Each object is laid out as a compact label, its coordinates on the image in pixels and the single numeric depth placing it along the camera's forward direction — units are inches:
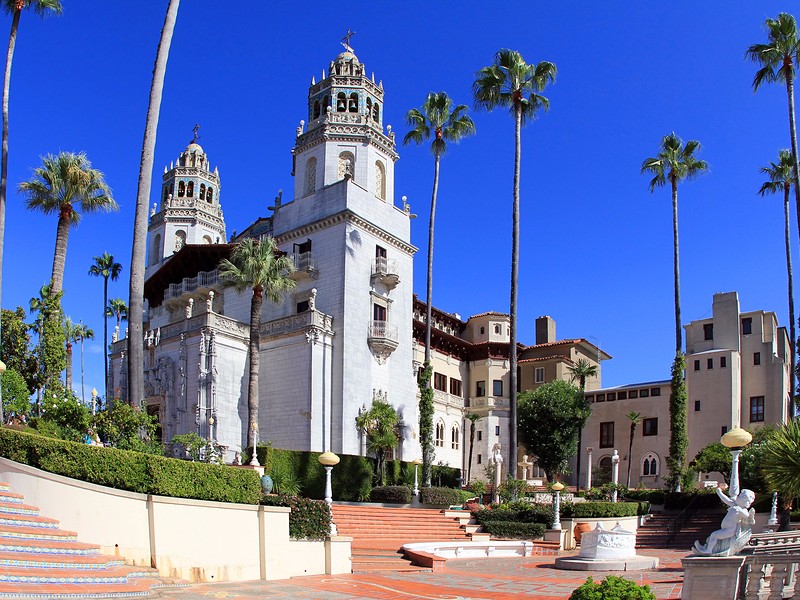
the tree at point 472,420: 2299.2
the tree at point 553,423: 1989.4
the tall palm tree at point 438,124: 1818.4
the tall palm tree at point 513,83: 1648.6
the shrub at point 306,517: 817.5
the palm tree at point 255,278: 1320.1
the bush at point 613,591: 399.5
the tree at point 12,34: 1062.4
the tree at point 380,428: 1572.3
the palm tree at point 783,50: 1555.1
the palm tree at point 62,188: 1121.4
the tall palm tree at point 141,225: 819.4
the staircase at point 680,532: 1379.2
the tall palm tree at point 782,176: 1995.6
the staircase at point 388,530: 991.6
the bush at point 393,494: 1446.9
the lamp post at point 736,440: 624.9
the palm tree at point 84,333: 2280.5
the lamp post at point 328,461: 925.7
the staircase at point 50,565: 513.3
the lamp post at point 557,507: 1304.1
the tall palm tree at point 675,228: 1643.7
